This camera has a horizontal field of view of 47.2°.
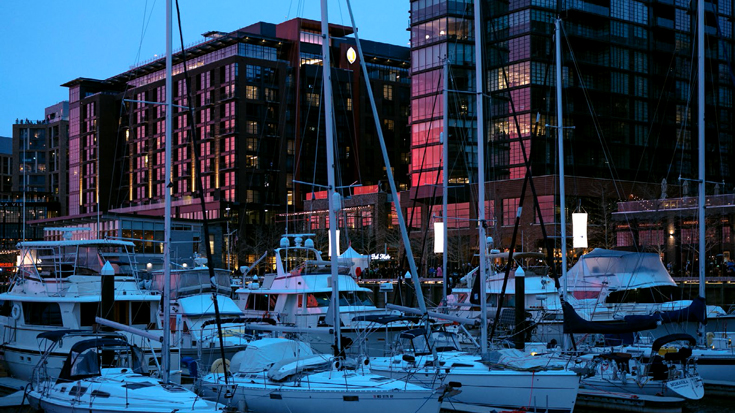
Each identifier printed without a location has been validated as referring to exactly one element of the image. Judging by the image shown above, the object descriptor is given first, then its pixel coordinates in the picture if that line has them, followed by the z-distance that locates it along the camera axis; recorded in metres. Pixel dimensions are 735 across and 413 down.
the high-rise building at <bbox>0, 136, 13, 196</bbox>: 191.25
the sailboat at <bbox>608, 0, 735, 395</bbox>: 25.81
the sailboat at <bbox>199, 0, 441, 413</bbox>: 19.22
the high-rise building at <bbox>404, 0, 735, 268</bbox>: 84.12
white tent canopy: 40.77
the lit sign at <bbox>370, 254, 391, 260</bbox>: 64.90
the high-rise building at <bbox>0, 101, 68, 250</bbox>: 174.00
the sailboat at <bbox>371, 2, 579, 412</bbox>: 21.16
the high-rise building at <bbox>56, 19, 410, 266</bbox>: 122.06
